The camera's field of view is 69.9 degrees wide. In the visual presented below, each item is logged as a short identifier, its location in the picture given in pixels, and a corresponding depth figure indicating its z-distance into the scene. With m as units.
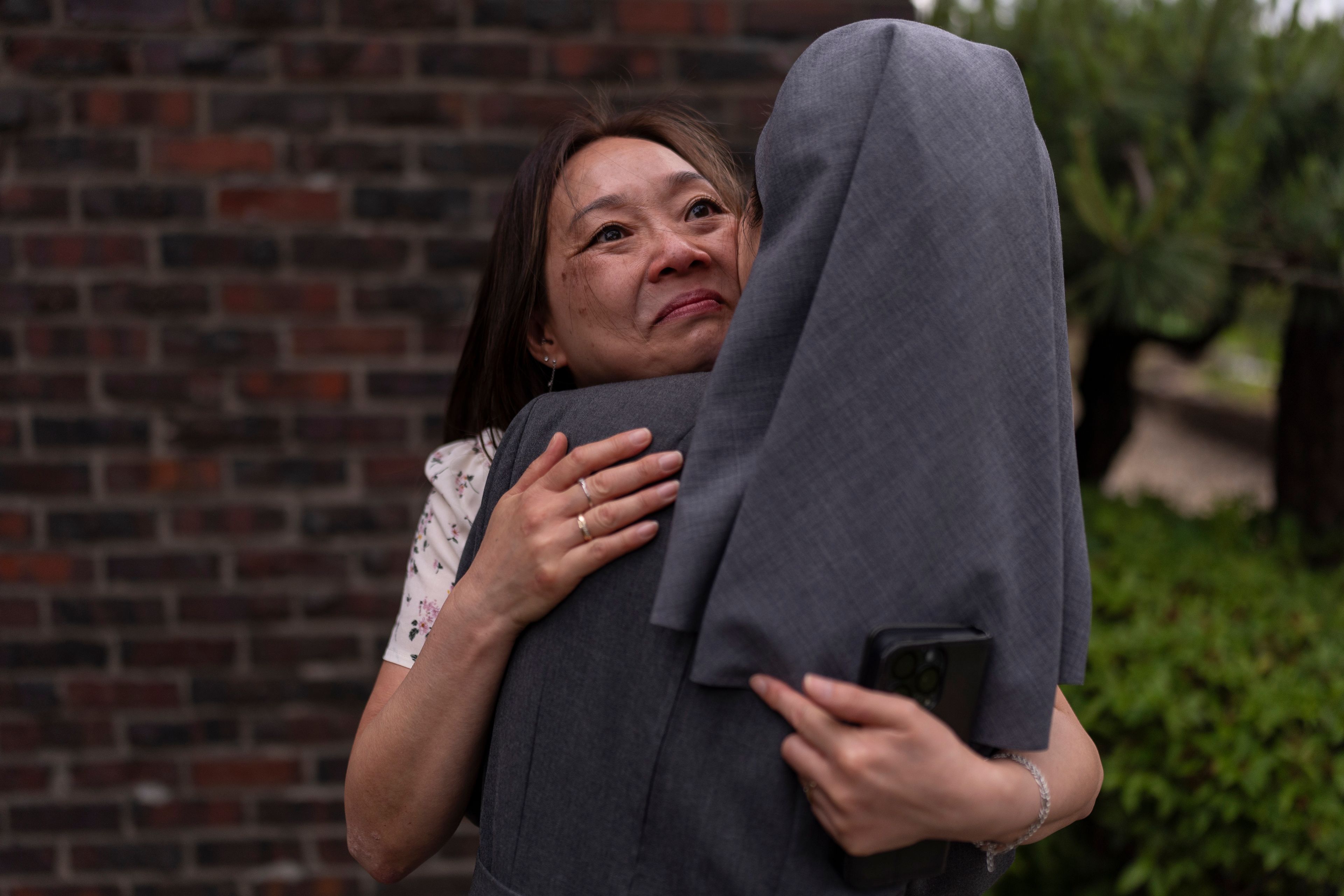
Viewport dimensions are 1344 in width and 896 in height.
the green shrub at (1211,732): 2.41
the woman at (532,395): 1.12
